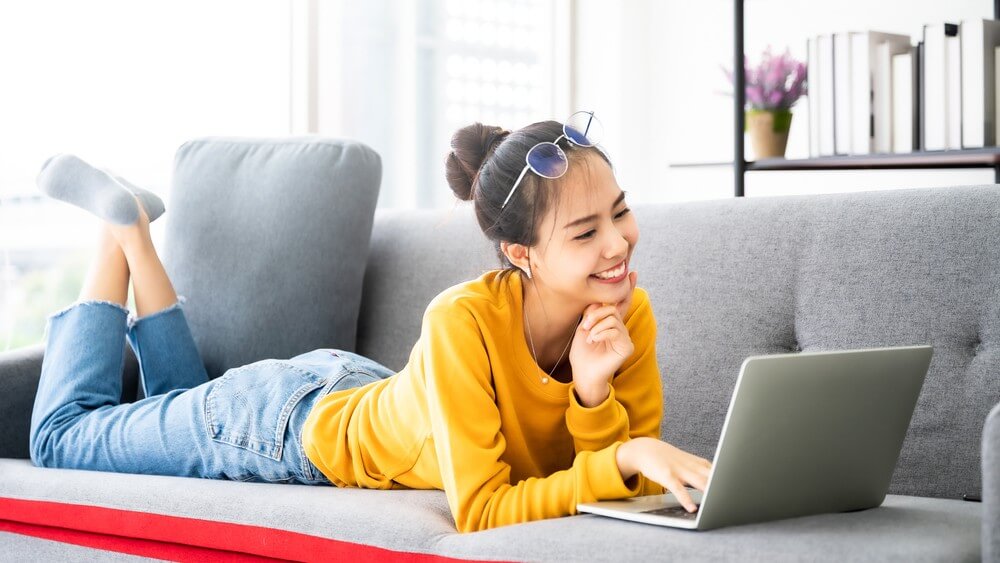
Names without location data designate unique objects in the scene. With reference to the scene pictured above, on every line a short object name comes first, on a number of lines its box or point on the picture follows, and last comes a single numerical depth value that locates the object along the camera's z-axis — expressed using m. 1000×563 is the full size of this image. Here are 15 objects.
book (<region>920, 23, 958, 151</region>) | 2.36
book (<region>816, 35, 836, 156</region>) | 2.57
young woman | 1.29
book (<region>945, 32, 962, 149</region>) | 2.34
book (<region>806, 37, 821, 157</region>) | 2.61
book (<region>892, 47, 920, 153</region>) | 2.43
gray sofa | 1.17
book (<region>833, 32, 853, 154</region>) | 2.53
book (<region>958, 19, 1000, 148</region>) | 2.30
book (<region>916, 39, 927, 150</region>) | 2.41
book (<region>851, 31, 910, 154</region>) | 2.47
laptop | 1.05
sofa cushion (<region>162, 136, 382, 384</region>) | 2.16
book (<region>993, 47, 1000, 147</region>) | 2.33
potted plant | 2.70
